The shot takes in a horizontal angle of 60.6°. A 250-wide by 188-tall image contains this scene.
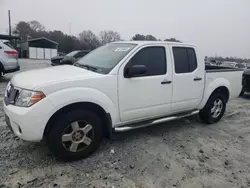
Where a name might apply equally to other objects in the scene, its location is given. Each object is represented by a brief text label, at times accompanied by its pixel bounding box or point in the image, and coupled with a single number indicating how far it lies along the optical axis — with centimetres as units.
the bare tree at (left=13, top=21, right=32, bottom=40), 5328
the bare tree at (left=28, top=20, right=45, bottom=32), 6135
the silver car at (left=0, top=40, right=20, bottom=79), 854
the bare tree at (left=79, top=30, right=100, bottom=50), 4694
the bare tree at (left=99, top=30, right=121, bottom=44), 6170
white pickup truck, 270
